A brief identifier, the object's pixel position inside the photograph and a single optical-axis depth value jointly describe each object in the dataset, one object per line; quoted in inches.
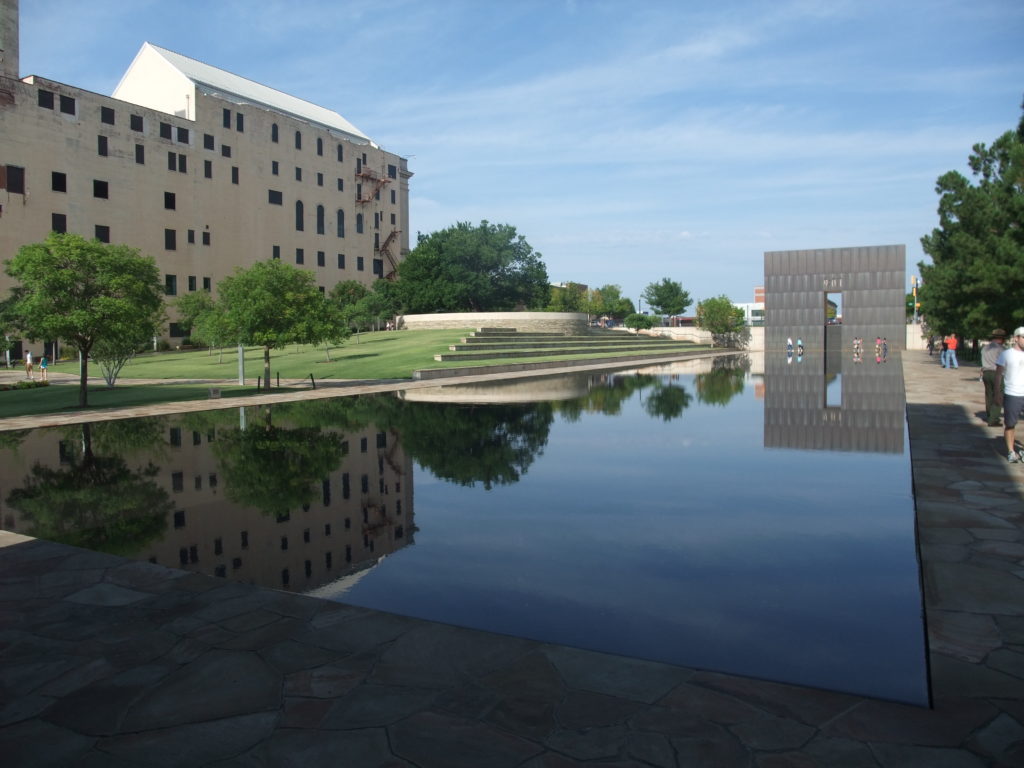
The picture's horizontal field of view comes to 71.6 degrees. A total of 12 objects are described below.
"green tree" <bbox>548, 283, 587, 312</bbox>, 4182.6
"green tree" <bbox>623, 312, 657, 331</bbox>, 3496.6
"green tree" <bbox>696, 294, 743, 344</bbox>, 3100.4
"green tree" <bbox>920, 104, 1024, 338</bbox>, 829.7
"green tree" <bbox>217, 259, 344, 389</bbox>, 1027.3
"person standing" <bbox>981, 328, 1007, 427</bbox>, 522.5
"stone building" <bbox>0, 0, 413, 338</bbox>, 1921.8
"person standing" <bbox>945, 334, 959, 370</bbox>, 1412.4
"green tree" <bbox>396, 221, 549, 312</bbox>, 2694.4
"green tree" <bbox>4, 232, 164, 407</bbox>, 780.6
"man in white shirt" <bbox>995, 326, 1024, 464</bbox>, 403.2
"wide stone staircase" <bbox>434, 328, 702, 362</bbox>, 1662.2
